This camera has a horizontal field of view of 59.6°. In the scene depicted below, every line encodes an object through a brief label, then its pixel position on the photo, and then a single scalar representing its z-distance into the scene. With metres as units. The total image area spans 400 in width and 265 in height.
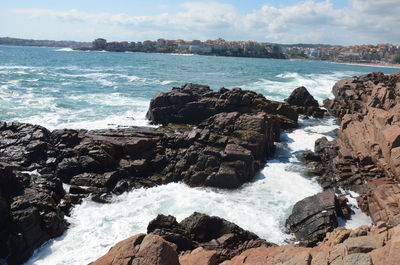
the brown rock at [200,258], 9.64
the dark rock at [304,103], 36.59
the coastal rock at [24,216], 12.77
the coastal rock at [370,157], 15.76
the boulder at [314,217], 13.93
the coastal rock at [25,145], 19.70
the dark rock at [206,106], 29.28
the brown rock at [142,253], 8.07
